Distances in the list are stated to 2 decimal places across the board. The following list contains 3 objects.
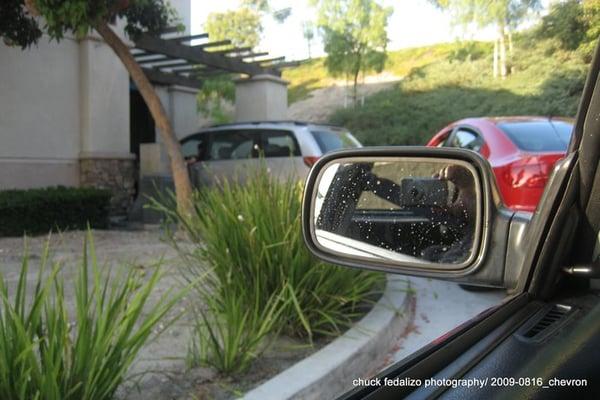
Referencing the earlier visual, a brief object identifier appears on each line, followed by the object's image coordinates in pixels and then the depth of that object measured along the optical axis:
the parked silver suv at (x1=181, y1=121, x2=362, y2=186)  8.08
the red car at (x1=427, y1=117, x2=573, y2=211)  3.80
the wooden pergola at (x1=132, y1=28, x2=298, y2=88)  11.44
